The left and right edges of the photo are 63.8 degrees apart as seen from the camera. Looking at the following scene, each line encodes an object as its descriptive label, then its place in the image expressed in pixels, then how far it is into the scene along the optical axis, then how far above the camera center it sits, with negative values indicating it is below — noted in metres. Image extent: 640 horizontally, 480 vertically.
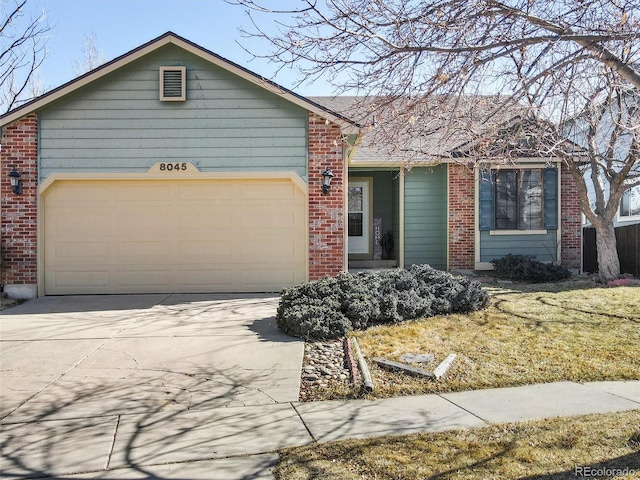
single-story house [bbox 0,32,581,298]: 10.50 +1.09
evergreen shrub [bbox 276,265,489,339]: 6.85 -0.97
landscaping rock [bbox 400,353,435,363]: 5.79 -1.41
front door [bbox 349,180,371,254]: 15.58 +0.56
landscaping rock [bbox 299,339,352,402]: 5.09 -1.47
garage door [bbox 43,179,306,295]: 10.77 +0.00
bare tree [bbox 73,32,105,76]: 22.52 +8.20
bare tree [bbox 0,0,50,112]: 15.87 +5.94
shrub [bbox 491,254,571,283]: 12.14 -0.86
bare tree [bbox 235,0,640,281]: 4.58 +1.79
